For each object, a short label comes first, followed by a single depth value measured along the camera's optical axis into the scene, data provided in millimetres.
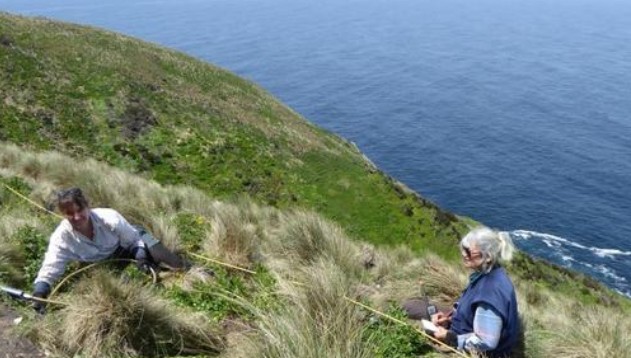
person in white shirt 7625
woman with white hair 6652
